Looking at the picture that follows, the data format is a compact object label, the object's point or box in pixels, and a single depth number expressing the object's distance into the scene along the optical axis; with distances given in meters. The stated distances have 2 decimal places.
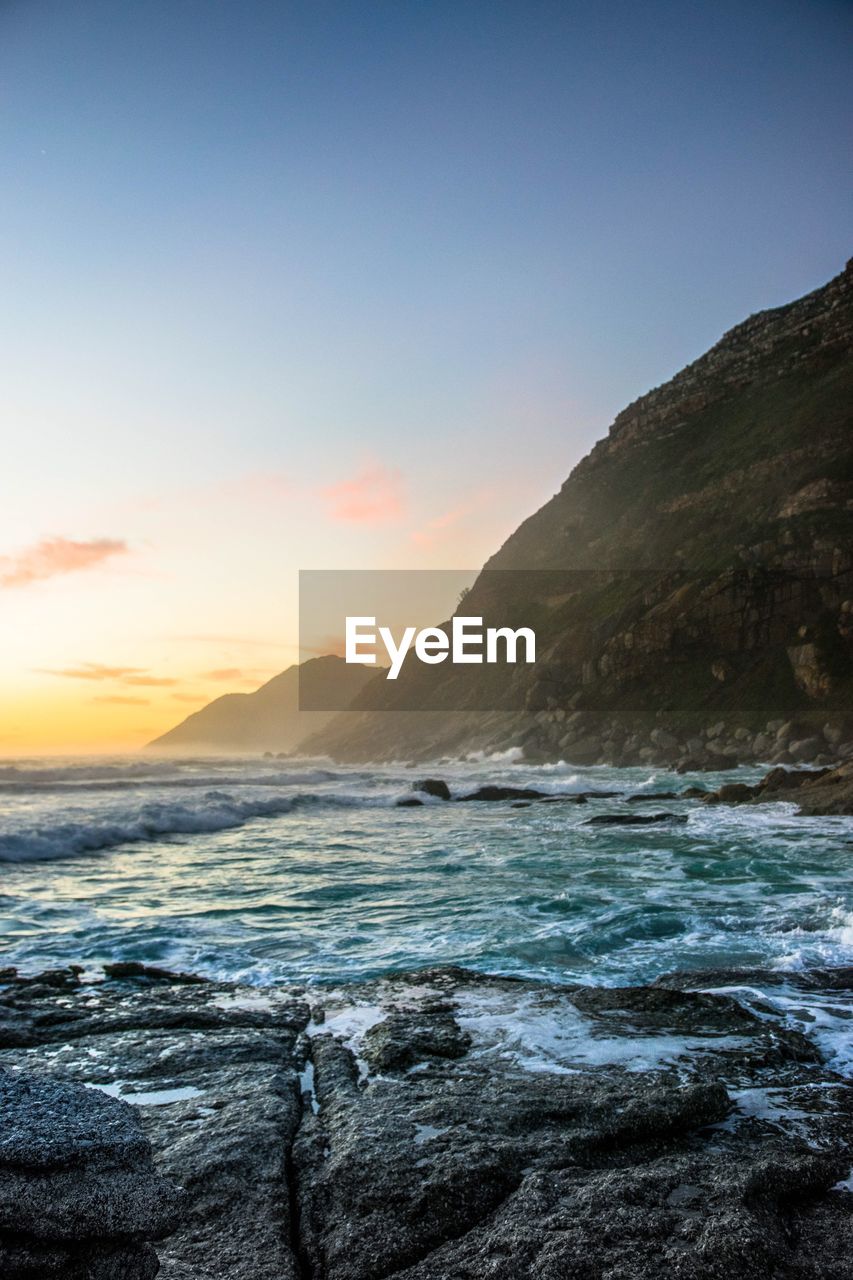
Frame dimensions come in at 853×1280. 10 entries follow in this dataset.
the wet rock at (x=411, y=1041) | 6.02
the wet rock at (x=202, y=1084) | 3.63
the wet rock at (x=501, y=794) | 39.97
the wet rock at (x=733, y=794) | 30.62
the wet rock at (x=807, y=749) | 51.78
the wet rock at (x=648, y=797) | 34.24
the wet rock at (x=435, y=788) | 41.69
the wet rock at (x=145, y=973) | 9.05
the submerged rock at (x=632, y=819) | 26.55
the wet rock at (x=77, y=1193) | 2.98
